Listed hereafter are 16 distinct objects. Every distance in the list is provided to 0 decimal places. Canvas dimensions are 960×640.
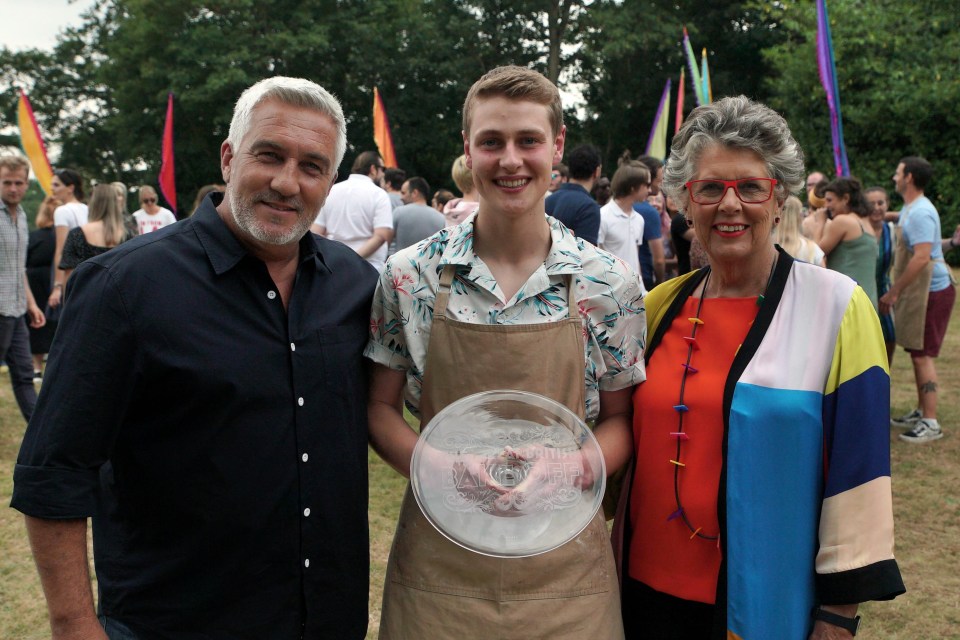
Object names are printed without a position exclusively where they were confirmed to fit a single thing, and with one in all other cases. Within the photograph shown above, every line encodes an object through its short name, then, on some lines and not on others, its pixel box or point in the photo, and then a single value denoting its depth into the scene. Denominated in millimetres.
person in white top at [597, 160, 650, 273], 6074
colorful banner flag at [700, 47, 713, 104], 10520
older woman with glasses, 1701
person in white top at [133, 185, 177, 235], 8641
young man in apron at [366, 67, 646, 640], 1773
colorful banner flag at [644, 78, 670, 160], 10586
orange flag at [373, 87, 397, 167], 11469
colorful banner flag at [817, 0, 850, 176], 7785
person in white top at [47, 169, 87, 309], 6457
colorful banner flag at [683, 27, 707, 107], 10328
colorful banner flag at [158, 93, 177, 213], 11782
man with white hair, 1534
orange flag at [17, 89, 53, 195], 9547
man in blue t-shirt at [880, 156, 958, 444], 5820
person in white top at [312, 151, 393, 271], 6188
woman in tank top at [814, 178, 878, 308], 5707
